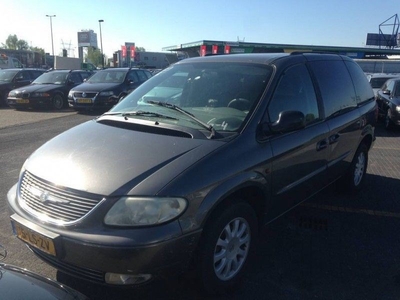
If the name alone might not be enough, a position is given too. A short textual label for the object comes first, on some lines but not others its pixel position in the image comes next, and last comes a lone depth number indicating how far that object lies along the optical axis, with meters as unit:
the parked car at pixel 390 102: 10.48
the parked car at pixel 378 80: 14.74
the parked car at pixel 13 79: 16.77
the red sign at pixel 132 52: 53.50
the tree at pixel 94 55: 85.25
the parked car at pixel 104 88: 13.48
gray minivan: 2.46
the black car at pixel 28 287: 1.91
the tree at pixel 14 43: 105.61
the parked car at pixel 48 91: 14.92
